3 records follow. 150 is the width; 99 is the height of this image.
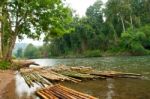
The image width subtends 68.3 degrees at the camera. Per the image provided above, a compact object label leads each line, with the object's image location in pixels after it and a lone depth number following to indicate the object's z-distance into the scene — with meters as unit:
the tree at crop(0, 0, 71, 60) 11.70
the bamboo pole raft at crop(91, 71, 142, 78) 7.64
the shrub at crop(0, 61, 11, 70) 11.05
